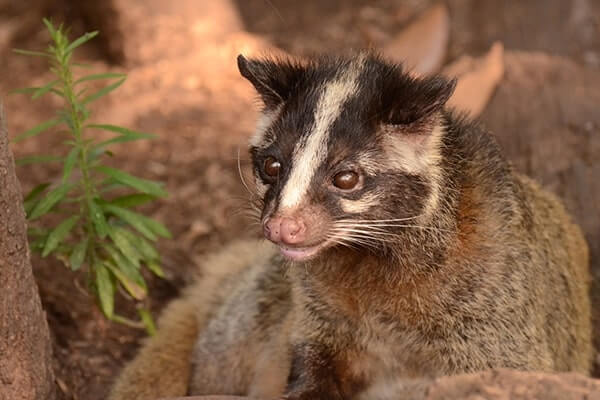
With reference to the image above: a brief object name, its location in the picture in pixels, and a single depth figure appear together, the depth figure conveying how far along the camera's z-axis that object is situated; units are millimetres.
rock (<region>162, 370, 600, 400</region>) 6742
